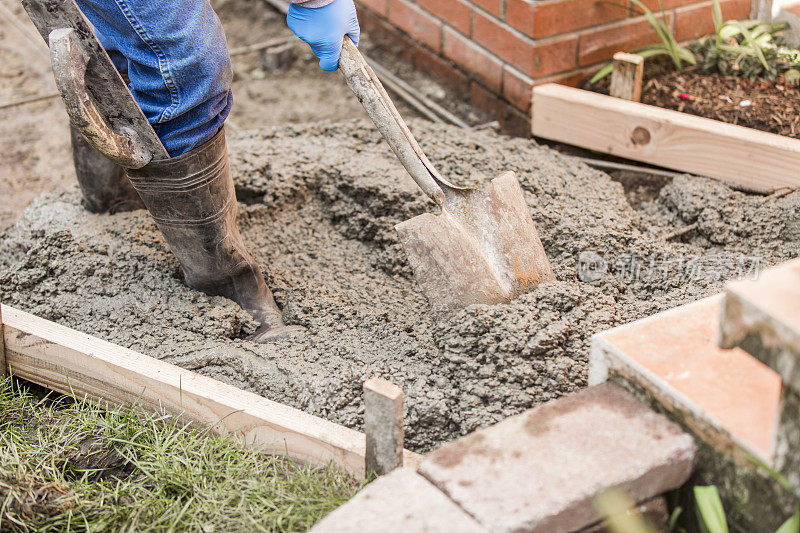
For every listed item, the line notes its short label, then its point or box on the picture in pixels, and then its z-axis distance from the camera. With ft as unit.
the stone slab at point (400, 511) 4.21
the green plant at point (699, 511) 4.18
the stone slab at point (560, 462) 4.28
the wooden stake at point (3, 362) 6.68
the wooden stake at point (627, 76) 9.36
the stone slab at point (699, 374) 4.49
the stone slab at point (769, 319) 3.73
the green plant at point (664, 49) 9.78
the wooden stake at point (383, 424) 4.69
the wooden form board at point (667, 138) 8.32
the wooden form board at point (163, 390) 5.59
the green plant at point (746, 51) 9.53
